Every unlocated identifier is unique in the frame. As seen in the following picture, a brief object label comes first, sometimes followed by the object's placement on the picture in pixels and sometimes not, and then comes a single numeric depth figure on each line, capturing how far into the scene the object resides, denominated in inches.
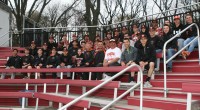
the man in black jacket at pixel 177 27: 349.4
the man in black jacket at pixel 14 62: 439.5
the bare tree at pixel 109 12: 1677.2
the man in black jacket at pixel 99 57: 352.6
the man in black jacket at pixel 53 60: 412.2
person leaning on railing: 311.1
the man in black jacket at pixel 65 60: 406.6
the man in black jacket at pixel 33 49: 477.2
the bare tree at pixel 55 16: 1727.1
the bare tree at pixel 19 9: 1230.7
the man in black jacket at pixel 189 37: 320.5
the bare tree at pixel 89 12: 727.5
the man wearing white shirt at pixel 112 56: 334.6
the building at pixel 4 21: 706.8
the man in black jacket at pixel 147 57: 283.1
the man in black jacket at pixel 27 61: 424.0
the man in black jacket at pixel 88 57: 378.3
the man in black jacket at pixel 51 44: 505.0
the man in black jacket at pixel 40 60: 422.9
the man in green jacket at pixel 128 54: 315.0
